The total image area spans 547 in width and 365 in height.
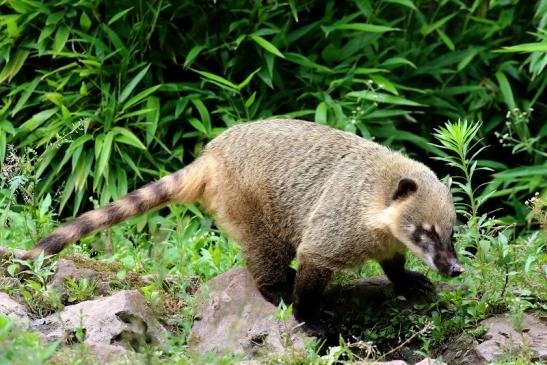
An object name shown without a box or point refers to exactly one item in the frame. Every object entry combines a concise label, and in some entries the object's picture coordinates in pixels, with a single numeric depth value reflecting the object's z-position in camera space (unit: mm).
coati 10844
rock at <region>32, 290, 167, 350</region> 9859
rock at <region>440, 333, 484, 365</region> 10172
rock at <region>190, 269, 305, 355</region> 10453
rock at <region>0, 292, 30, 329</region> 9961
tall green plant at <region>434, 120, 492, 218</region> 11000
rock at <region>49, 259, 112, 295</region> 11234
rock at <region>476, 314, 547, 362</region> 9789
